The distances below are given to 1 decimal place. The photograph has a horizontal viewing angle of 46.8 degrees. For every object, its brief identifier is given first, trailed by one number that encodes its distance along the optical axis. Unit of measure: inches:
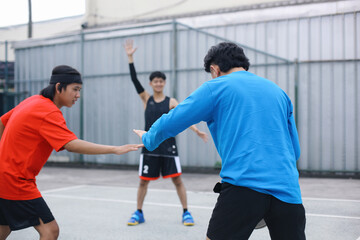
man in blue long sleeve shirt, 95.2
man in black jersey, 227.0
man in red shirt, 121.1
